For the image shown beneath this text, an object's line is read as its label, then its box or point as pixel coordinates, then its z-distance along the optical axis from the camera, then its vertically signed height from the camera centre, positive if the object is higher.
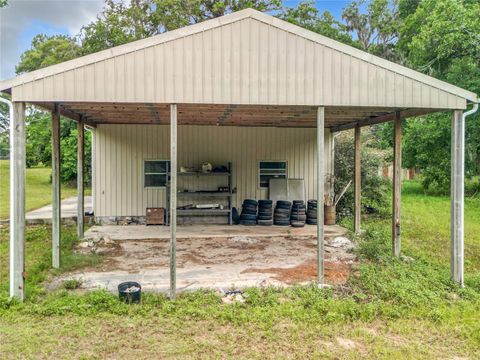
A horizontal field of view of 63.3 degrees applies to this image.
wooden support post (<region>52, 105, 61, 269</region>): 6.14 -0.20
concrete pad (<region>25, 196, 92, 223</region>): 10.20 -1.06
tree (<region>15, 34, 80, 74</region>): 21.96 +7.45
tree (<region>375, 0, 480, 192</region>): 10.57 +3.52
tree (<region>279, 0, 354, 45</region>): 19.31 +7.95
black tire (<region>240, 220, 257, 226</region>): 10.47 -1.25
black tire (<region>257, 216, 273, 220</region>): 10.48 -1.14
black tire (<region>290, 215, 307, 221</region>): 10.39 -1.13
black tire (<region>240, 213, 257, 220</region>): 10.49 -1.11
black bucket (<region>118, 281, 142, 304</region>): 4.66 -1.41
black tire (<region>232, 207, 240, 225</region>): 10.60 -1.13
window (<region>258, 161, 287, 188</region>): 11.08 +0.14
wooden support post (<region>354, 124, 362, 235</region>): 9.13 -0.09
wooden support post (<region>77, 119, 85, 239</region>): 8.16 +0.07
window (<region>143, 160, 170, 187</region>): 10.66 +0.11
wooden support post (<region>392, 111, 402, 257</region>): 6.90 -0.33
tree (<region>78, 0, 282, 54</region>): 19.09 +8.05
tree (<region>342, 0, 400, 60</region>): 26.34 +10.54
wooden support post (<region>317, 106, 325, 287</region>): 5.16 -0.28
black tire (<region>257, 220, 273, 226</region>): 10.45 -1.25
